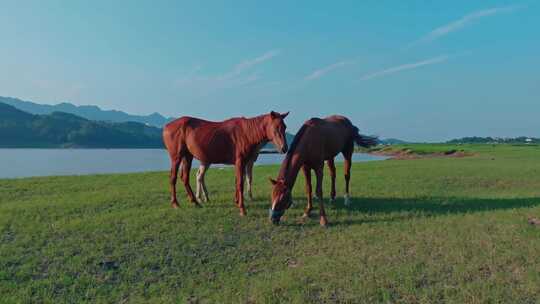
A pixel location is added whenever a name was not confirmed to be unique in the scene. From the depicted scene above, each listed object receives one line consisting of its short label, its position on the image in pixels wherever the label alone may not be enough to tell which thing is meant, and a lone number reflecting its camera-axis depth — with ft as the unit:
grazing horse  23.68
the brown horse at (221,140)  25.54
